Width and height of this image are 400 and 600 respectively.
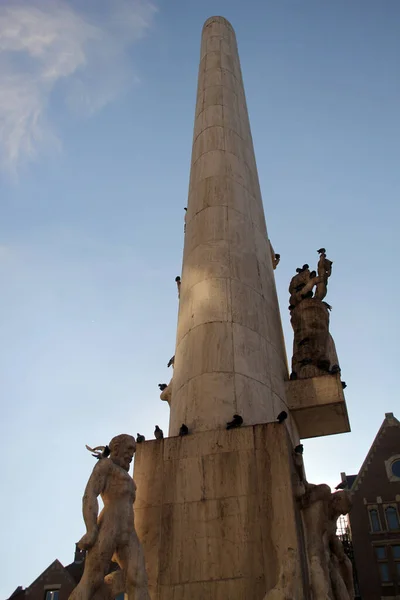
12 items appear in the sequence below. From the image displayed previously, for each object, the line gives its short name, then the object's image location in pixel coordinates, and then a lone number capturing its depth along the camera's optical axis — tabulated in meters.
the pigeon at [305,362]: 11.69
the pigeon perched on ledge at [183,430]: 9.38
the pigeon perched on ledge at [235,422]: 9.08
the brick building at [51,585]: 35.31
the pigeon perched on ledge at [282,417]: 8.84
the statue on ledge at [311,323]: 11.66
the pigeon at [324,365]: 11.60
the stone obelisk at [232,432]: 7.89
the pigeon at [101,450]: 8.14
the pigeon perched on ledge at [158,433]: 9.69
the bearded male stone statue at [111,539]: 6.95
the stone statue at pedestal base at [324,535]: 8.22
